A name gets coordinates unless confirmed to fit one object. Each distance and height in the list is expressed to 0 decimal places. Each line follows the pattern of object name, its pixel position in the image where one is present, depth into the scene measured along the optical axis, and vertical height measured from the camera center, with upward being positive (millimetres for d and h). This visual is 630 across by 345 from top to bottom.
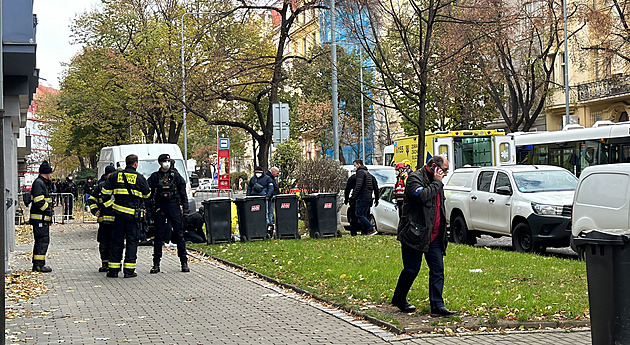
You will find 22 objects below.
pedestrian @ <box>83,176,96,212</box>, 39750 +11
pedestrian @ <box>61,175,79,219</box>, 34250 -677
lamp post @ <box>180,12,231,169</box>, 28428 +3931
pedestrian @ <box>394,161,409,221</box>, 20359 -93
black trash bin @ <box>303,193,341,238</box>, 20719 -741
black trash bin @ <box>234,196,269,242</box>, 20312 -773
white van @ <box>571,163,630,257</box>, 12000 -330
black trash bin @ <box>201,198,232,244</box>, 19969 -809
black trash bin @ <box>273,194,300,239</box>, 20453 -750
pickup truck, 16125 -527
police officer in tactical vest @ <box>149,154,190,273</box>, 14727 -216
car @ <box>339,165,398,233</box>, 25703 +124
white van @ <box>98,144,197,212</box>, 25438 +898
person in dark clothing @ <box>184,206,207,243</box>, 20938 -1027
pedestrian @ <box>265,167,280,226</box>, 21945 -309
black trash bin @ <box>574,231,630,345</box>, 6500 -816
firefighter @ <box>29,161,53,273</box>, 15258 -442
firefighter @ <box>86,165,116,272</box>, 14922 -613
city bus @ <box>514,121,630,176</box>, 25203 +939
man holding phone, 9422 -526
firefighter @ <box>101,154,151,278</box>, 14281 -368
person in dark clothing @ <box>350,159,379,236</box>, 21014 -336
